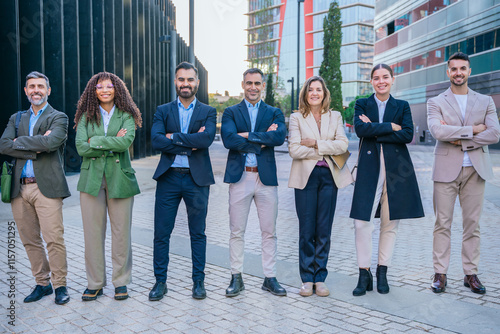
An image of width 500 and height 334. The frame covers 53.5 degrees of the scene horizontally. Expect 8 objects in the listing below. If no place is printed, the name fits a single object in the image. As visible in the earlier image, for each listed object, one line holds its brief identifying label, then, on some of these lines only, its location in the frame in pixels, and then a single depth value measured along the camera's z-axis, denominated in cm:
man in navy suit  506
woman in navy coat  516
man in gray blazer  488
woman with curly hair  494
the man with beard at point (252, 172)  514
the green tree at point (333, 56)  6147
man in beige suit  519
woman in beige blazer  516
